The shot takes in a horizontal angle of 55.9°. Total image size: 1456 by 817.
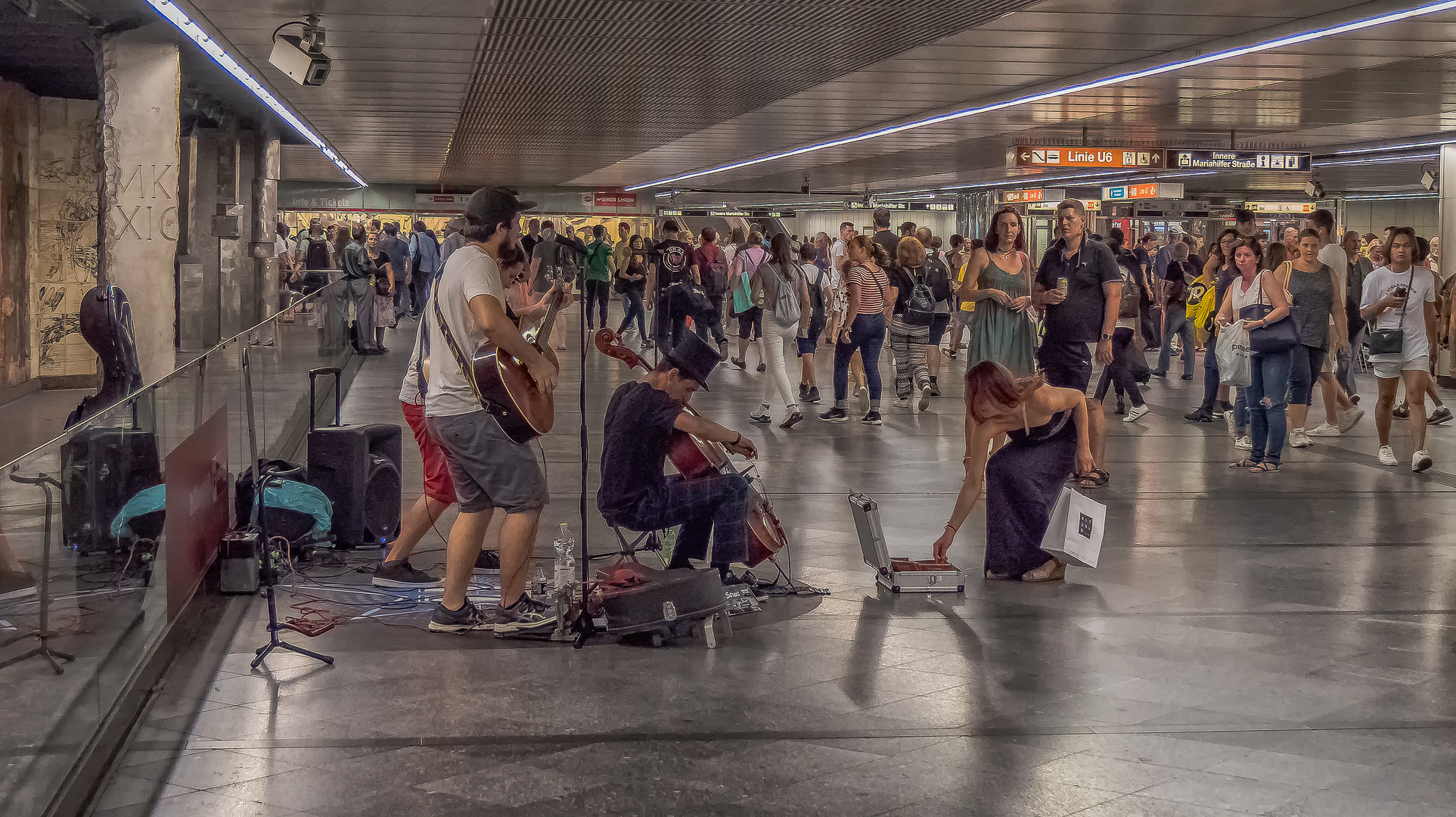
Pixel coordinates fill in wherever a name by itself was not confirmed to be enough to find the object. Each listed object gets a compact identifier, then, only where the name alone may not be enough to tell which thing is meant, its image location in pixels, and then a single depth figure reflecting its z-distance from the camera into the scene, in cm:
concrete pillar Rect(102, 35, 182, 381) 1165
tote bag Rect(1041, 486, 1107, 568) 618
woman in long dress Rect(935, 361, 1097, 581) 626
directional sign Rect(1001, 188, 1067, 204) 3052
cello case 718
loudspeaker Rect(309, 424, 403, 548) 684
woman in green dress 873
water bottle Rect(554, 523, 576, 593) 581
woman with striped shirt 1194
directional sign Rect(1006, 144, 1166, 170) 1752
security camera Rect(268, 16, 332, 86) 1040
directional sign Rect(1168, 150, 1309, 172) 1883
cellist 568
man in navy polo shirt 861
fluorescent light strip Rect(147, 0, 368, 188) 1014
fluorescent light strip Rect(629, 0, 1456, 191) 969
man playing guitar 525
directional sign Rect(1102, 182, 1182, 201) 2775
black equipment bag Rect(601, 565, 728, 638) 525
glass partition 307
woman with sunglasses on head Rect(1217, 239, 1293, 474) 952
